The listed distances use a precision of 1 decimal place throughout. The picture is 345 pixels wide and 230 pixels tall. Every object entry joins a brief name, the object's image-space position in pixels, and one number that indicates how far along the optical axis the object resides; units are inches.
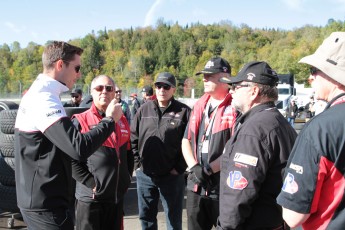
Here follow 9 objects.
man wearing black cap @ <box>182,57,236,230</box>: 143.3
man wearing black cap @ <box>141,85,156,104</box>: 446.3
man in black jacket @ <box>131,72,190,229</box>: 175.6
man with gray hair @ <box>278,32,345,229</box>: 70.9
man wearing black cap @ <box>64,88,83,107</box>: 390.0
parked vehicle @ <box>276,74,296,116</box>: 1174.3
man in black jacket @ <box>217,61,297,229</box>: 96.3
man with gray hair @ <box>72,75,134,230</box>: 139.5
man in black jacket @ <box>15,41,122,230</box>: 99.2
